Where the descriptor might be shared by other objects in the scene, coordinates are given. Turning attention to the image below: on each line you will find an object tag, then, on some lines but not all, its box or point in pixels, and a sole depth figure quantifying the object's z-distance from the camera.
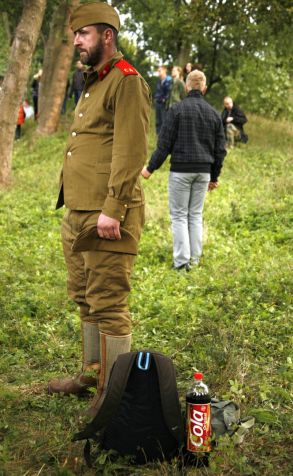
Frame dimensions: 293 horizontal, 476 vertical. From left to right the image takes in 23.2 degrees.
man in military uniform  4.13
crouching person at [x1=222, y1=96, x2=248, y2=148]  18.84
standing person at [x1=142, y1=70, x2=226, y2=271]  8.00
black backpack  3.81
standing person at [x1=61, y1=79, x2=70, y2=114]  25.12
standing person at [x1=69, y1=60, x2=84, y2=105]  19.15
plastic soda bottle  3.80
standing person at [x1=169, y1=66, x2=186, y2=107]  16.45
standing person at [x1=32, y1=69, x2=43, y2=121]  25.21
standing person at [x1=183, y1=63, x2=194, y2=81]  15.72
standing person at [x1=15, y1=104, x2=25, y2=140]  21.97
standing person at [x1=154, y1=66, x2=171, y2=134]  18.73
